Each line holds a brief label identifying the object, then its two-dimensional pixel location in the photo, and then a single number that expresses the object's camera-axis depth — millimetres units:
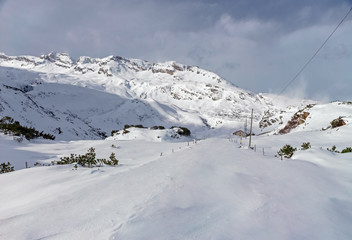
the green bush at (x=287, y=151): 14789
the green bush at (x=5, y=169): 12048
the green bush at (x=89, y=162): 12391
